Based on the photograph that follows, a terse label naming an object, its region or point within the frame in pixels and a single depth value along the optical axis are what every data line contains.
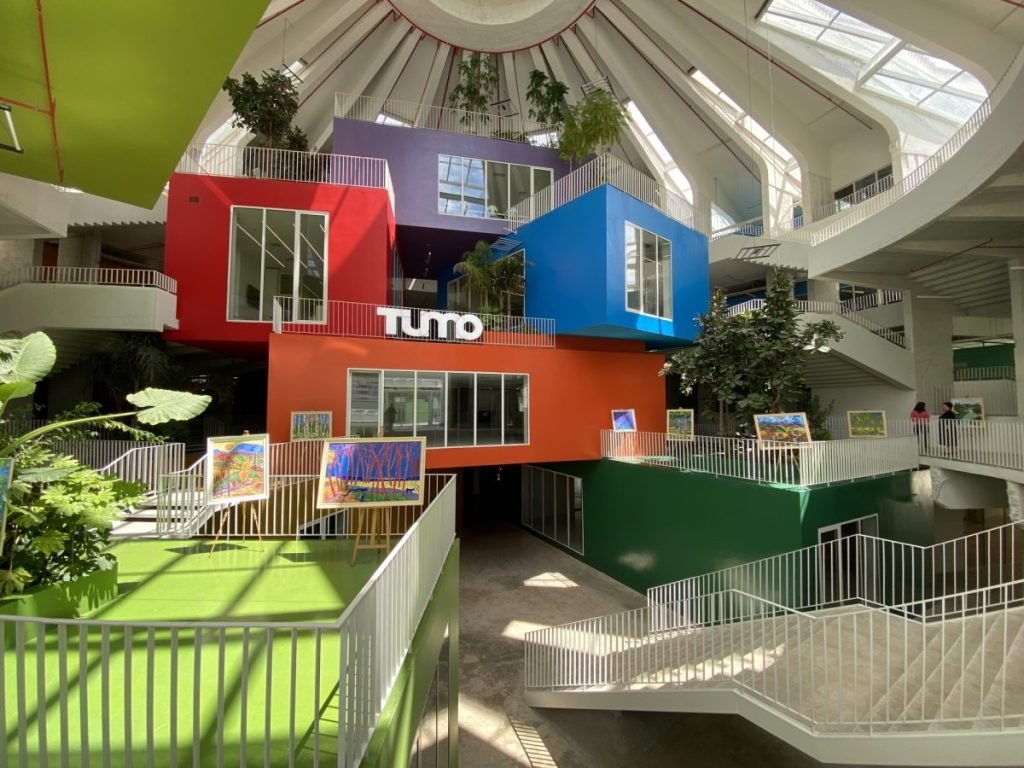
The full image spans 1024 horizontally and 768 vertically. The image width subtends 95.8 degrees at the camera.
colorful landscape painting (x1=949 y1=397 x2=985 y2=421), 11.96
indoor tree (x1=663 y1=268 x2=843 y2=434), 11.84
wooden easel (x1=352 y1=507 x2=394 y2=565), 6.11
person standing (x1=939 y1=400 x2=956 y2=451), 11.33
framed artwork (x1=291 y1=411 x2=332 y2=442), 10.30
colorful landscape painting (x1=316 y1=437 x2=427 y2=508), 6.62
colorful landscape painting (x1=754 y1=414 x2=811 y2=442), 9.87
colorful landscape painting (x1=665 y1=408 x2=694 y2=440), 11.95
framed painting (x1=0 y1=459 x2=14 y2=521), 3.81
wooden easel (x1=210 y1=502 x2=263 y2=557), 6.49
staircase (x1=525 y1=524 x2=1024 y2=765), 4.57
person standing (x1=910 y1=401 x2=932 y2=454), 12.03
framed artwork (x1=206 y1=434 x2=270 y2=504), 6.79
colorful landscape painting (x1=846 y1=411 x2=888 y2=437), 11.33
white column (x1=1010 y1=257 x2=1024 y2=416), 11.70
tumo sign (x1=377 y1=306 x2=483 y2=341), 11.57
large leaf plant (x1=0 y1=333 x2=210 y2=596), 4.18
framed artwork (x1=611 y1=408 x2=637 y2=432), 13.86
